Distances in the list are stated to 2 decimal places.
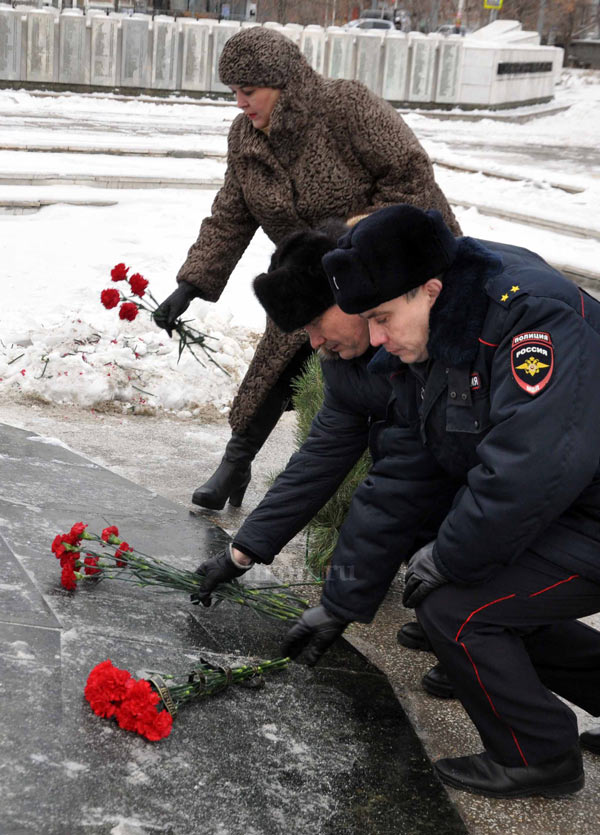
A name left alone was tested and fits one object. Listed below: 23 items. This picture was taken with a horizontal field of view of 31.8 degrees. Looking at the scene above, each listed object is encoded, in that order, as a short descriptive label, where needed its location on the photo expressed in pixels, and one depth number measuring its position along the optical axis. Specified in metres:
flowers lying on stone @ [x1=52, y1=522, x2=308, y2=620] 2.90
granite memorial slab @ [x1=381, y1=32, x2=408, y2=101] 25.95
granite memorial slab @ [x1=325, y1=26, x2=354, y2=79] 25.55
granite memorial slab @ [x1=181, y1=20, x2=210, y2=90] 23.97
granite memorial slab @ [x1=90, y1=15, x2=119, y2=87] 23.22
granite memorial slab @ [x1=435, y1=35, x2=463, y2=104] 26.25
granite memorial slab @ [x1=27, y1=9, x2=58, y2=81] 22.59
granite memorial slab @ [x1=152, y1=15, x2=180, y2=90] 23.84
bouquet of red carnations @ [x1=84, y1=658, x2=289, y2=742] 2.29
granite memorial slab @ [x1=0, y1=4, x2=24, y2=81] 22.31
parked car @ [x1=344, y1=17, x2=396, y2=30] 33.41
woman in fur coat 3.55
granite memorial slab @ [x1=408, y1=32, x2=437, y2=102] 26.05
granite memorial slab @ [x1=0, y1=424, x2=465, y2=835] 2.15
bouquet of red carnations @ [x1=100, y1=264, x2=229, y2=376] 4.04
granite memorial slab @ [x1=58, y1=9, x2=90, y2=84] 22.88
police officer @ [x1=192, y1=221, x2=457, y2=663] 2.62
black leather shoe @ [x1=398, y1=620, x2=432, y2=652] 3.23
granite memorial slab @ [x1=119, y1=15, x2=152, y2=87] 23.56
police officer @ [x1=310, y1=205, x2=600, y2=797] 2.14
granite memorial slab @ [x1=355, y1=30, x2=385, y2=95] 25.84
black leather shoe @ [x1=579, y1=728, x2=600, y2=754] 2.73
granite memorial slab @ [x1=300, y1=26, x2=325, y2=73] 25.44
